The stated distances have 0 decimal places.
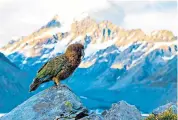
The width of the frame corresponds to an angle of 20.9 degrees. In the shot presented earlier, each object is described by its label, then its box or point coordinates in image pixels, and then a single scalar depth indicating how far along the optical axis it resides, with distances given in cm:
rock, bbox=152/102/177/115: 3308
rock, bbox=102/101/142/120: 2397
